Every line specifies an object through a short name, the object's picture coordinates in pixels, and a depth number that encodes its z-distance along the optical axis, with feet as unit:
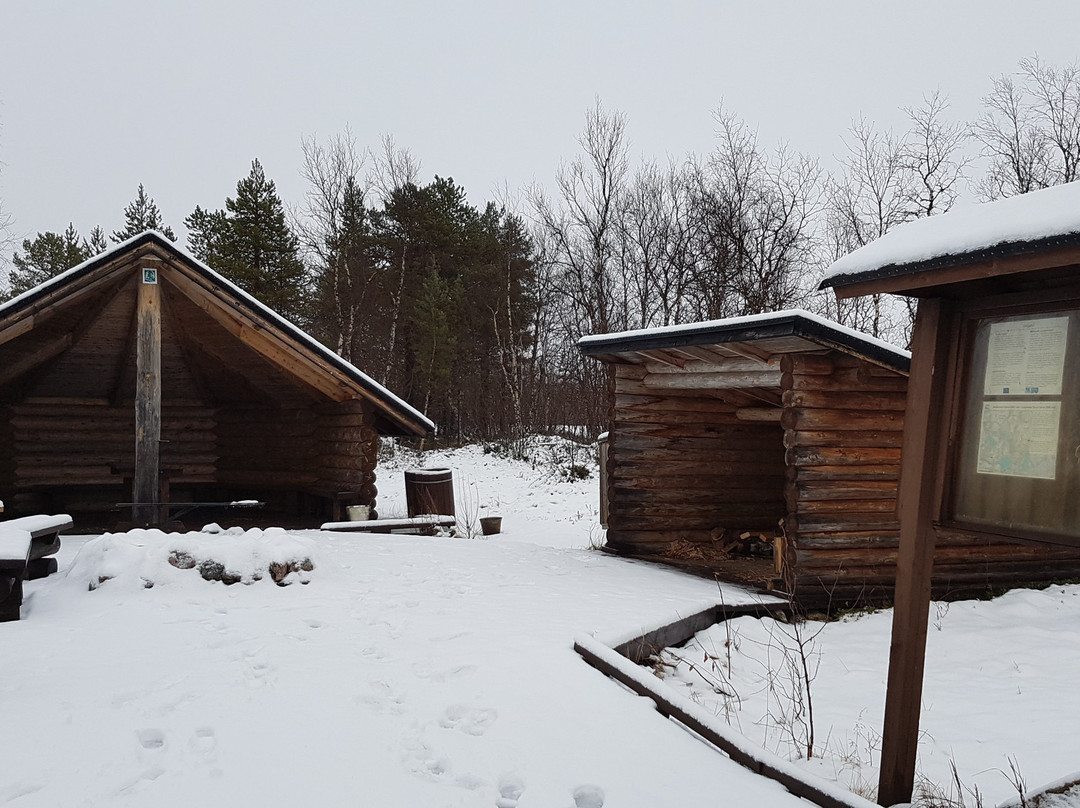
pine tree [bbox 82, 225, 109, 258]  107.76
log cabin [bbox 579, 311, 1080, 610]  23.80
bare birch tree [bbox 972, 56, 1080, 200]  64.59
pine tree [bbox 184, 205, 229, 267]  80.28
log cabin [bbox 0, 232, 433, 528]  29.76
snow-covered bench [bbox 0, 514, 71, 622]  16.57
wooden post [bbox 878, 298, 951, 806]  10.39
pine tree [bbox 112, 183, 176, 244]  100.58
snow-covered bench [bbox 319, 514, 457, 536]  32.17
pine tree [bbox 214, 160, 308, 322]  78.12
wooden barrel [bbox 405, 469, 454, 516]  37.27
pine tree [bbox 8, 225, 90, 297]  102.06
